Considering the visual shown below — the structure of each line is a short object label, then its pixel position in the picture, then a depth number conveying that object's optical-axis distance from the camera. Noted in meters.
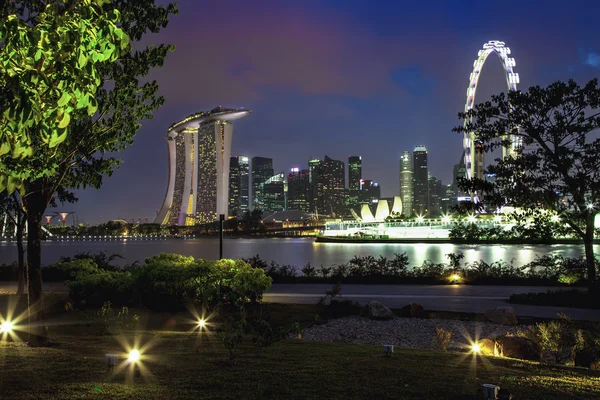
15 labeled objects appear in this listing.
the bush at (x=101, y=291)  12.30
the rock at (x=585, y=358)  8.23
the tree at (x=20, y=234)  15.02
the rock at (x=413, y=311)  11.99
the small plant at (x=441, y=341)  8.62
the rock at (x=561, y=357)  8.16
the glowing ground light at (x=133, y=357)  6.20
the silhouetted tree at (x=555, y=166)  13.93
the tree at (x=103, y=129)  7.73
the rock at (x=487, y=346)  8.36
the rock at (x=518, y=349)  8.02
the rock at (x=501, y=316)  11.26
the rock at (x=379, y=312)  11.66
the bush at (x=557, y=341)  8.19
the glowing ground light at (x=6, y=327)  9.20
